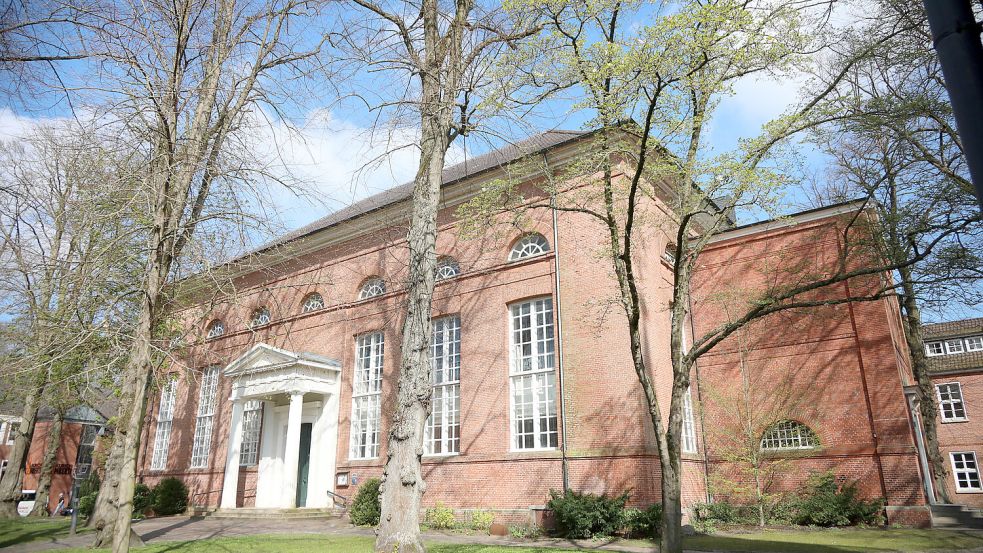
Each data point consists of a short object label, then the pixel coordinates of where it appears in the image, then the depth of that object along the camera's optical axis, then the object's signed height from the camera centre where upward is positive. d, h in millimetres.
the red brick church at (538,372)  14688 +1825
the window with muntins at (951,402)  30844 +1607
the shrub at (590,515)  13070 -1607
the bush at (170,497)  22703 -1981
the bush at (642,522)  13008 -1760
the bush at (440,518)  15492 -1949
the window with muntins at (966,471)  28766 -1737
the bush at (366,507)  16453 -1750
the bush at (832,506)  14320 -1641
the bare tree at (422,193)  8516 +4071
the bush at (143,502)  22734 -2124
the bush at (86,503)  22484 -2178
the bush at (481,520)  14934 -1928
